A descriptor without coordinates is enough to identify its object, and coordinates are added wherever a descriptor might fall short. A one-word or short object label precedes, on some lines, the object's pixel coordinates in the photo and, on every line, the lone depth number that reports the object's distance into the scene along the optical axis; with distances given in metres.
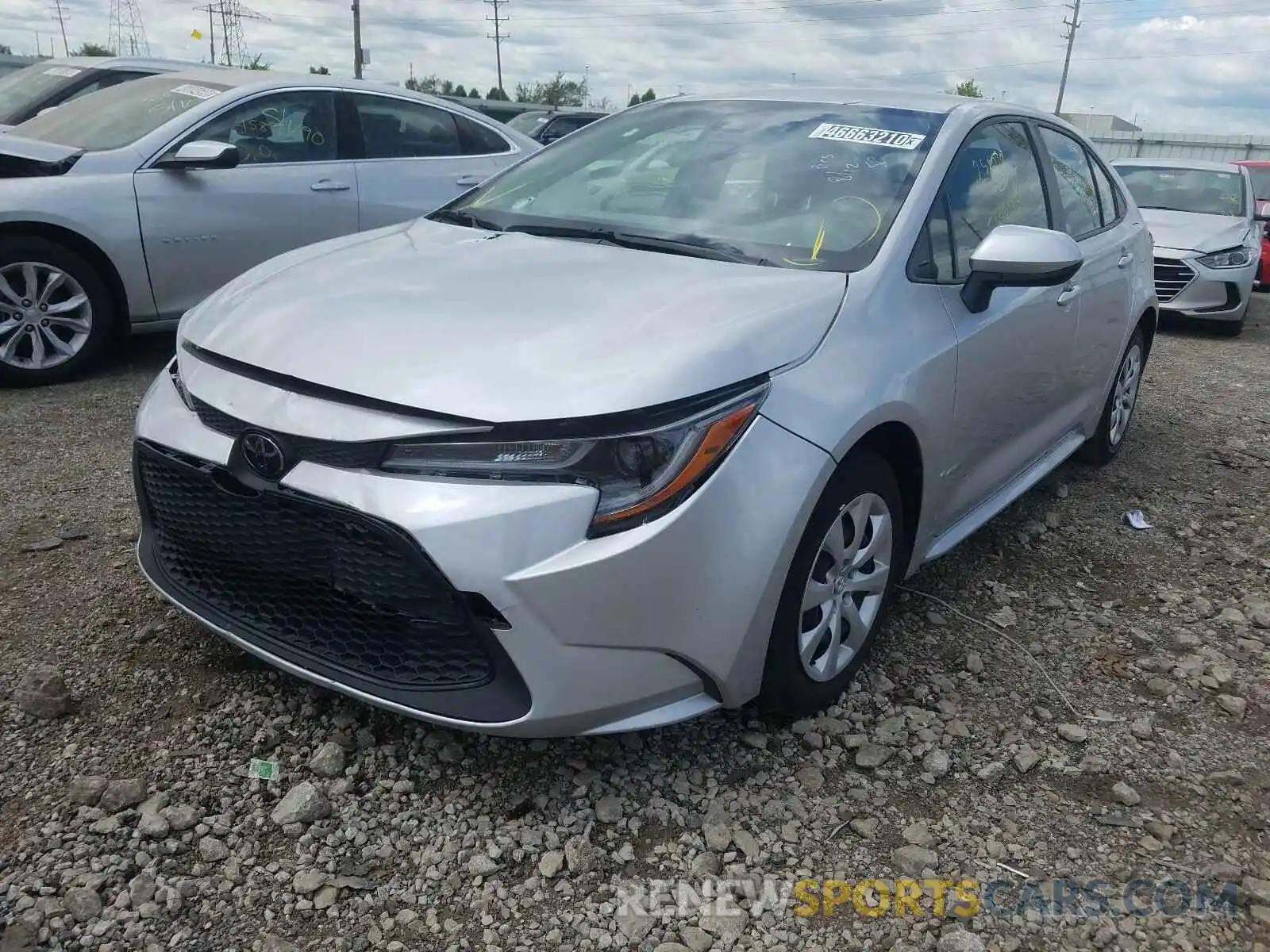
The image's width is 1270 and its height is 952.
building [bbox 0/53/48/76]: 20.20
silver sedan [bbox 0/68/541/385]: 4.89
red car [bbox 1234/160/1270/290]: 14.46
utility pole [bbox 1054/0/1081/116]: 52.72
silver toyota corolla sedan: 2.01
